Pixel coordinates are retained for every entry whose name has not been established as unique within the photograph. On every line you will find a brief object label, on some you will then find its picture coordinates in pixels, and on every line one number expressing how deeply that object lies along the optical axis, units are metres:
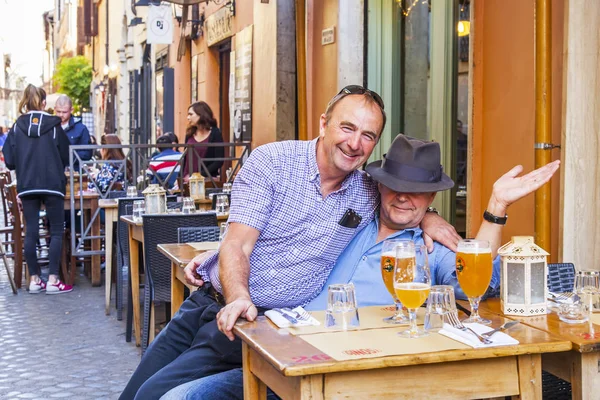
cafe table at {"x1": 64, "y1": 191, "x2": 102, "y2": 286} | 8.59
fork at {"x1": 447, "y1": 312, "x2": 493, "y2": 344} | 2.42
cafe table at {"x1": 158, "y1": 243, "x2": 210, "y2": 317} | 4.21
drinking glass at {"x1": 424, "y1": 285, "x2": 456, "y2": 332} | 2.50
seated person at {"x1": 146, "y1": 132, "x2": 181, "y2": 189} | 9.05
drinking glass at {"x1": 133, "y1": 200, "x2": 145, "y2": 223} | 6.06
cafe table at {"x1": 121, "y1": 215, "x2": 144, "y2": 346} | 5.96
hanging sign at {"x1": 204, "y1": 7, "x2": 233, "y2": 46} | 11.80
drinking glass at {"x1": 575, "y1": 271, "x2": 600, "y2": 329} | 2.68
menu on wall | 10.66
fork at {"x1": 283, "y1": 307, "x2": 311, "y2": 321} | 2.60
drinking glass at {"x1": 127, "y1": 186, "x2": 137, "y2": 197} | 7.39
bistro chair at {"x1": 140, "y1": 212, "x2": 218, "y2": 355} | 5.36
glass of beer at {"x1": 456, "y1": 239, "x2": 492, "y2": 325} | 2.58
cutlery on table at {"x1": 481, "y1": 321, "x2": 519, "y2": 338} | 2.37
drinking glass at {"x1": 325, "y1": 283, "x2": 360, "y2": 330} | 2.54
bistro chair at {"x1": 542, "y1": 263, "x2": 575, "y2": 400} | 3.03
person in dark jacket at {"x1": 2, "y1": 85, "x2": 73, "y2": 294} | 8.09
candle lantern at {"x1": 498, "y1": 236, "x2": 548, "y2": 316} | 2.71
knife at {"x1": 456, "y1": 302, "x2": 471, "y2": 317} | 2.77
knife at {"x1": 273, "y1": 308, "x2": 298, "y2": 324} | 2.57
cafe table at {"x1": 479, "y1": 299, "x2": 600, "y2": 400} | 2.35
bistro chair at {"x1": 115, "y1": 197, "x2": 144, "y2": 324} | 6.66
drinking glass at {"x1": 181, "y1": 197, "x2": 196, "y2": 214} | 6.31
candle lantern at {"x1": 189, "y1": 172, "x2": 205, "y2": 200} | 7.64
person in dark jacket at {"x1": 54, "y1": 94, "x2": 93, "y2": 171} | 9.62
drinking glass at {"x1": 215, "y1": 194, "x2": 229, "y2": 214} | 6.55
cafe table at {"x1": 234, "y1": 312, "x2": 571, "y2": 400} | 2.15
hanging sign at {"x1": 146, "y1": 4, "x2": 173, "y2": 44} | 12.94
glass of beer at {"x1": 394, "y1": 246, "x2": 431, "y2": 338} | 2.46
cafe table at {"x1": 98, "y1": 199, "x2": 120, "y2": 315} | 7.25
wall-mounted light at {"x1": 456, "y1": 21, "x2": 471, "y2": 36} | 6.76
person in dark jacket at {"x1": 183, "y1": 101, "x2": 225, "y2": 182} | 9.73
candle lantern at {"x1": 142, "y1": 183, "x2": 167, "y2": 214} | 6.42
